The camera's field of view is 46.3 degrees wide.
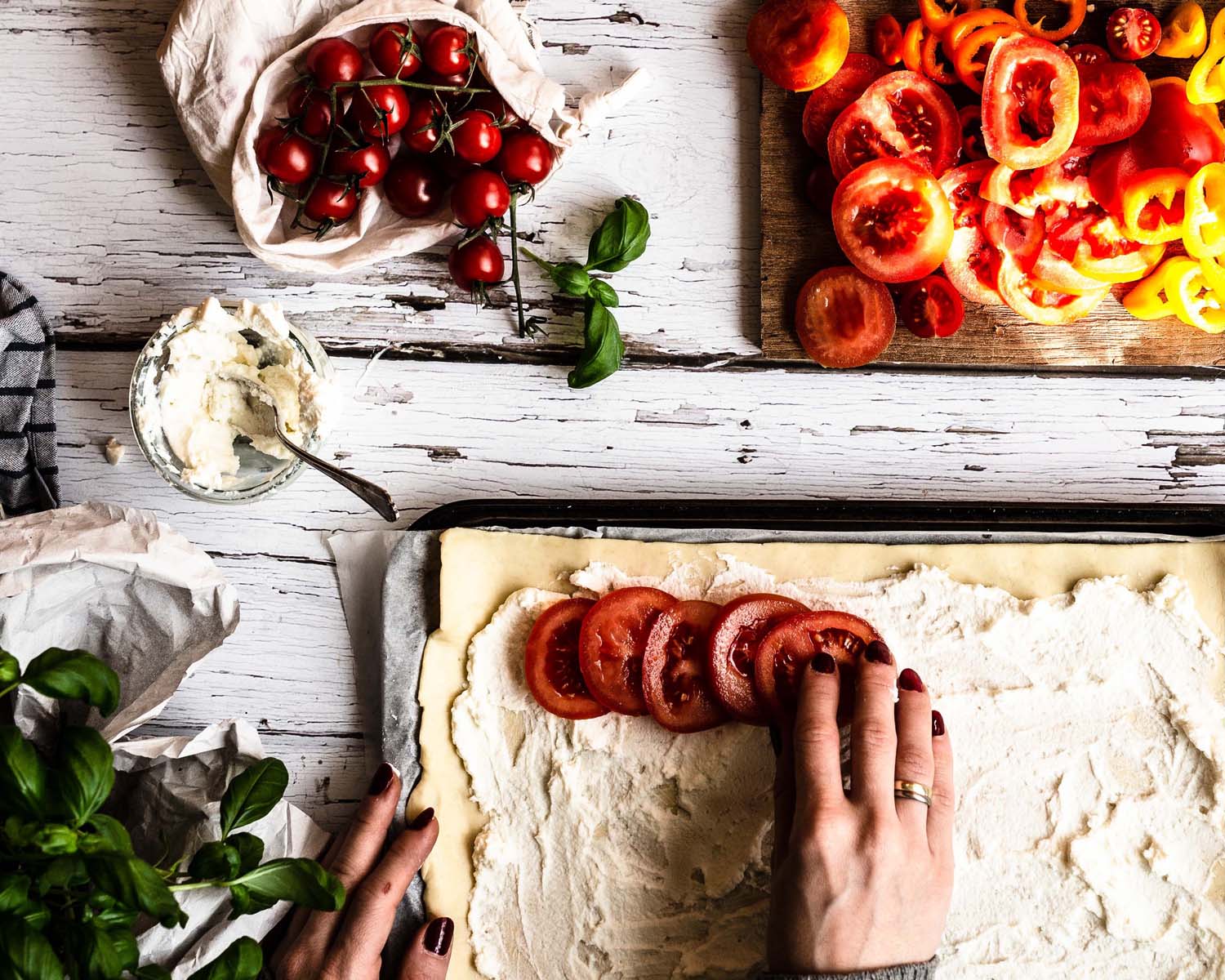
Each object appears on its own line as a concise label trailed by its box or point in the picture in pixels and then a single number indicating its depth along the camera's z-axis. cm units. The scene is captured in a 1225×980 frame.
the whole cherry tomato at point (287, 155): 65
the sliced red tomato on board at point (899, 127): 67
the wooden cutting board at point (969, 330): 69
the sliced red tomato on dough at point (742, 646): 65
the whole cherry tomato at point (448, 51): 65
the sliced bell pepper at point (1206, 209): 64
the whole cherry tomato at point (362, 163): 65
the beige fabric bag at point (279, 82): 65
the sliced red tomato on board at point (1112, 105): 66
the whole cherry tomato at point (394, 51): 64
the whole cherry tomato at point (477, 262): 66
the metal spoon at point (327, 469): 65
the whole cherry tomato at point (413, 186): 66
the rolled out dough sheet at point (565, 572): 67
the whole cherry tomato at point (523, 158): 66
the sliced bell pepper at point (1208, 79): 66
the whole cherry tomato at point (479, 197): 65
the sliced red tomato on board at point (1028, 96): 65
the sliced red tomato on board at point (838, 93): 67
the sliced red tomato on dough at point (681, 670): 65
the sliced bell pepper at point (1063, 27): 67
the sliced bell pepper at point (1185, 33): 67
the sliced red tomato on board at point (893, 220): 66
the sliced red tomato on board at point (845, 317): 67
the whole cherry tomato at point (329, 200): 66
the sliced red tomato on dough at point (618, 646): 65
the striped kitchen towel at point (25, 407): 68
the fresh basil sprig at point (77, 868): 51
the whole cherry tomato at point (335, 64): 64
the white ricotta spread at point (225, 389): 65
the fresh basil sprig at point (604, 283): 67
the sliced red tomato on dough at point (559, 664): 66
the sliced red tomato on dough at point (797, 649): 65
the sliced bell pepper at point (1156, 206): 65
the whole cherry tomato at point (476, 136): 65
